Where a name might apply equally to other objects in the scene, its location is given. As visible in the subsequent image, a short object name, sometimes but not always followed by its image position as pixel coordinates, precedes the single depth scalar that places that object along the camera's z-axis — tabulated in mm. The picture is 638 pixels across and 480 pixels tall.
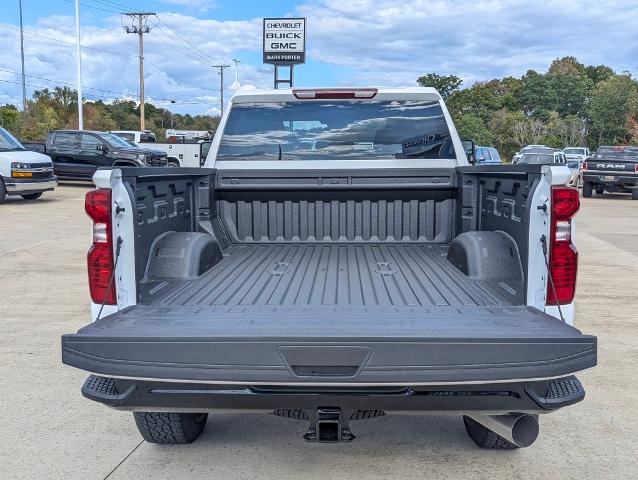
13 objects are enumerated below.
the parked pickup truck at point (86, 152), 21312
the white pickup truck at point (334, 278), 2793
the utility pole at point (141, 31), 52453
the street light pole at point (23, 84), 48719
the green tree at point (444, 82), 60378
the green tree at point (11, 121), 41406
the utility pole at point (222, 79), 86688
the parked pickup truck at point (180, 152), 24219
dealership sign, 25328
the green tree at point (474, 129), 55784
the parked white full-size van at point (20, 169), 16578
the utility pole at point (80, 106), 36691
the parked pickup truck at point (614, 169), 22281
